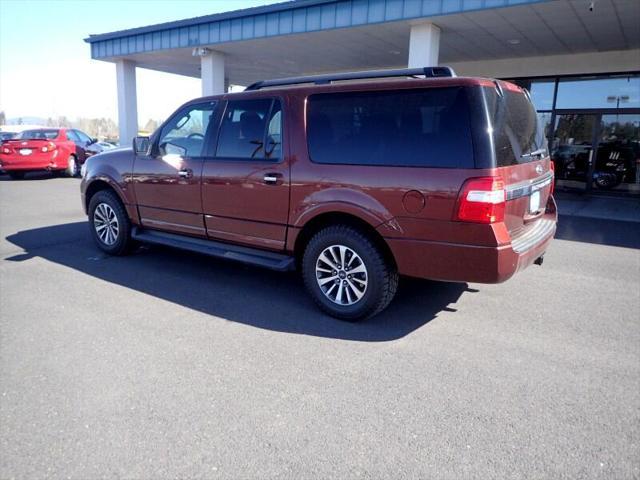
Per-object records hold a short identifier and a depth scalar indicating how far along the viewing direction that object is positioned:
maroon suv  3.46
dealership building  9.10
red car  14.12
